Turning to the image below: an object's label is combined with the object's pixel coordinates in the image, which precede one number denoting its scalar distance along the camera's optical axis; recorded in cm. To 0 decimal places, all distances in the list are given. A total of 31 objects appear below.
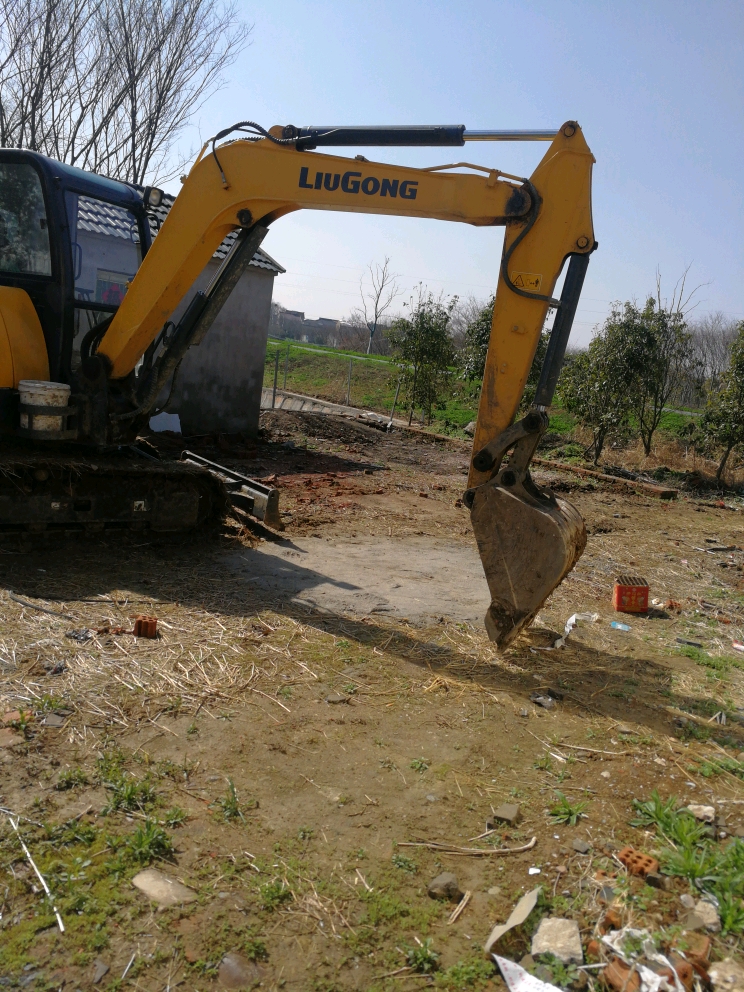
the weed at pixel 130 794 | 337
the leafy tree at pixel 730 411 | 1611
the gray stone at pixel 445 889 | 304
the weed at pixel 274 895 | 290
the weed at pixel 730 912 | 287
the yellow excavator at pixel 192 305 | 519
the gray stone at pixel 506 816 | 354
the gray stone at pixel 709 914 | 291
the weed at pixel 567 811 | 357
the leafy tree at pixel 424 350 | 2144
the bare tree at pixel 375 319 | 5065
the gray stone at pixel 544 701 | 481
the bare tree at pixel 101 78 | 2058
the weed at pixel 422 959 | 269
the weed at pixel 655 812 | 353
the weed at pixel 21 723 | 390
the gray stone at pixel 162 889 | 287
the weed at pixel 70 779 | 348
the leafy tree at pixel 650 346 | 1714
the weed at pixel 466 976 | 263
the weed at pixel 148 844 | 308
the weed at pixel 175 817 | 330
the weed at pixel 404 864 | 318
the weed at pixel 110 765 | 357
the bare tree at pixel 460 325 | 4900
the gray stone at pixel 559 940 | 274
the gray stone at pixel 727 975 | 262
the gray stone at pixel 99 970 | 254
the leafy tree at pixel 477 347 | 2038
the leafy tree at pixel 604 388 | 1716
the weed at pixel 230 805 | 340
